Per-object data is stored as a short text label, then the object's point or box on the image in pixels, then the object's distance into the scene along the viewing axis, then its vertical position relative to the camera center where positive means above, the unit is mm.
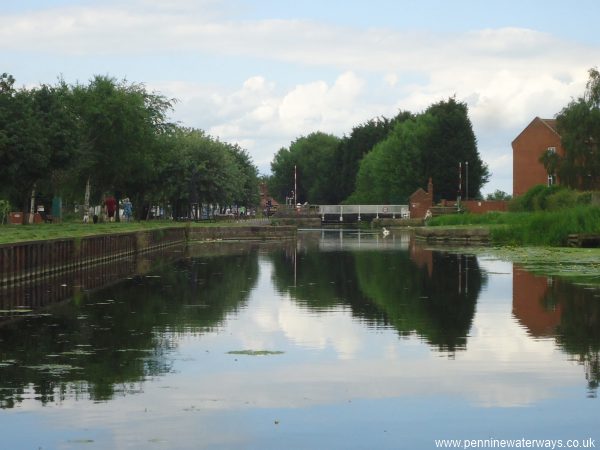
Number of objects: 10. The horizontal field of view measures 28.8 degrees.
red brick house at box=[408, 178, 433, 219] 136875 +220
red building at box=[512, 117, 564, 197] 126625 +5836
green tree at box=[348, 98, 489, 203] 143250 +5997
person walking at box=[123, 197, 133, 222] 114162 -810
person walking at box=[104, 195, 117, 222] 88938 -406
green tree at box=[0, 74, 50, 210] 65188 +3139
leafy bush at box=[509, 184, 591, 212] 81062 +316
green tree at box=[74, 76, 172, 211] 83075 +5119
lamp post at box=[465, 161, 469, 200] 141625 +2837
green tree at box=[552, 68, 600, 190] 102875 +5470
